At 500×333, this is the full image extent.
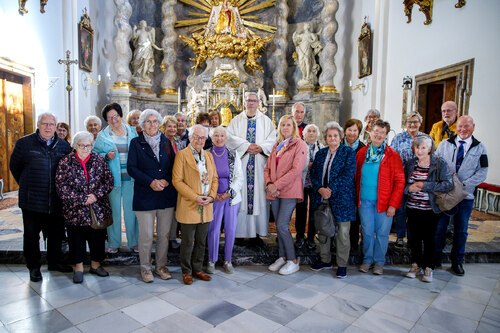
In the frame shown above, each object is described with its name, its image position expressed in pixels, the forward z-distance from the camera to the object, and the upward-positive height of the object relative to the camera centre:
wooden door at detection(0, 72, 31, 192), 7.21 +0.45
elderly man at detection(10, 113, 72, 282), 3.18 -0.38
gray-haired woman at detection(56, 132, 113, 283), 3.14 -0.50
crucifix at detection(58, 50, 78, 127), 6.96 +1.57
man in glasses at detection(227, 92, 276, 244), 3.91 -0.19
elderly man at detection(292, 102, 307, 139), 4.29 +0.36
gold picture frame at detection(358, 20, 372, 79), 9.56 +2.57
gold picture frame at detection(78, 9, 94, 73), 9.11 +2.59
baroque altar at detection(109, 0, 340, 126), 11.06 +2.88
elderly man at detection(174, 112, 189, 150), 4.14 +0.12
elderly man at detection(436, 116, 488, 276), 3.51 -0.32
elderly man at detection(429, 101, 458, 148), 4.09 +0.23
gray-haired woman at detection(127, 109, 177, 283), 3.21 -0.44
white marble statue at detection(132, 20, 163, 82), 11.19 +2.88
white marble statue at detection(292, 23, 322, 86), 11.35 +2.93
